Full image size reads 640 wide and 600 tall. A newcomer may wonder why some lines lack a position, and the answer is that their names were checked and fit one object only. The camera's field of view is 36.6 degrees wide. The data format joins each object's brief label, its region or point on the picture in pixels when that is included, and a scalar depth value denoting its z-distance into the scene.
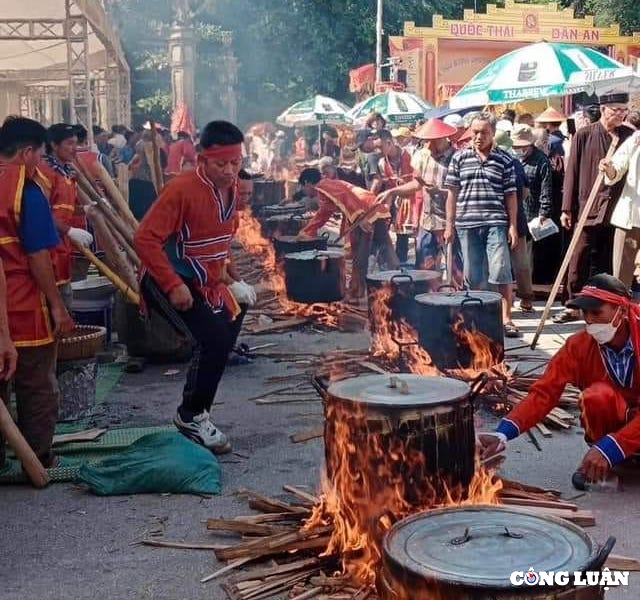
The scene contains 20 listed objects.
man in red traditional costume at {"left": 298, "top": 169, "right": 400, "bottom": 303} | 11.30
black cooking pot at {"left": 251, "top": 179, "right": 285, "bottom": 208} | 18.39
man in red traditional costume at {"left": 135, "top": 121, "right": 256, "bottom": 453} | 5.84
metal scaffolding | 18.47
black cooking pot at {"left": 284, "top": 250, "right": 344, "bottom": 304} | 10.34
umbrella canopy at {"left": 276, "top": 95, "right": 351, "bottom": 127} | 28.45
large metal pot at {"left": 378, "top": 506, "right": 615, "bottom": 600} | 3.00
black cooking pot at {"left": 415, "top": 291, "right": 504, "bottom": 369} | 7.05
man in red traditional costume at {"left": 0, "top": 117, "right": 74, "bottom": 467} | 5.54
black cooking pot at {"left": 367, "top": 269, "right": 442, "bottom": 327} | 8.33
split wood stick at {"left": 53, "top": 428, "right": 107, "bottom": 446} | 6.45
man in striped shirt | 8.88
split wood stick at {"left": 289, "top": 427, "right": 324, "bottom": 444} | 6.07
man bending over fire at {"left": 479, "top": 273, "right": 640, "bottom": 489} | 5.07
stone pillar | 27.83
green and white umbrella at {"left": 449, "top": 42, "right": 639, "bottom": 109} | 11.41
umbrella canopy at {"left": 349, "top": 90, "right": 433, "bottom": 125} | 24.50
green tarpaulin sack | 5.52
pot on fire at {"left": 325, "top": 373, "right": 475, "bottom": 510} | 4.20
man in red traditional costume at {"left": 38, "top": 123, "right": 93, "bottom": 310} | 7.32
